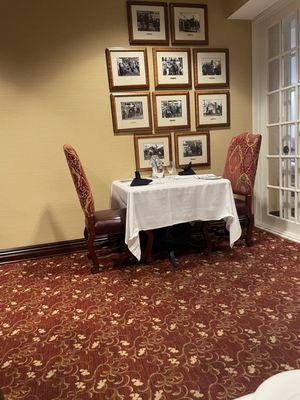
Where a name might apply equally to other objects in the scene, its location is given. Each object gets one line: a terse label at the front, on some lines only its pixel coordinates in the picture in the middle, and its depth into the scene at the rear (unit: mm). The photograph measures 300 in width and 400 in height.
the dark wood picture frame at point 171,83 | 3273
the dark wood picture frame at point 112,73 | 3150
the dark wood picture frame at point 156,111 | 3344
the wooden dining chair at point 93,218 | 2467
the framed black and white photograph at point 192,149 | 3492
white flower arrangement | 3133
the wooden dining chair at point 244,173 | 2936
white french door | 3076
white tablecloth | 2479
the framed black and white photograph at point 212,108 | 3475
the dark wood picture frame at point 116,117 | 3232
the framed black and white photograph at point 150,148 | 3365
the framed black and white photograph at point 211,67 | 3402
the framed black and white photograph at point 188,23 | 3273
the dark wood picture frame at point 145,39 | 3139
